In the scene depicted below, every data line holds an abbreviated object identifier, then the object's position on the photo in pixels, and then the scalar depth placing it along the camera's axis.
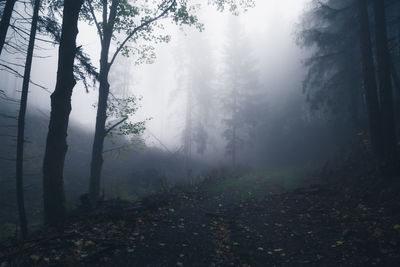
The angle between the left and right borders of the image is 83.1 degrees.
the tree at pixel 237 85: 25.75
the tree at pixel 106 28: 9.12
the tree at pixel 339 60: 15.56
